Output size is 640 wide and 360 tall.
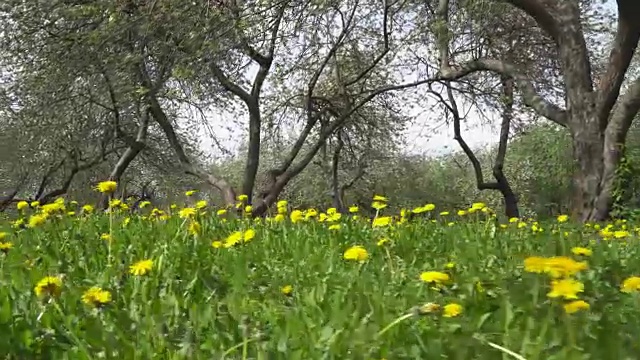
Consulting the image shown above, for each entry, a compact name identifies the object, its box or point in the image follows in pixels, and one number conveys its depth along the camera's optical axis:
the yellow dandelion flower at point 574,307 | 1.40
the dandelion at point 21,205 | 4.76
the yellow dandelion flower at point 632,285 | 1.72
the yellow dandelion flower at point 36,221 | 3.55
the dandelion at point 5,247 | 2.76
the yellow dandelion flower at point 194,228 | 3.34
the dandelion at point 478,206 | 4.56
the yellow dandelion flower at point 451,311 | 1.51
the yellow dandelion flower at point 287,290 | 2.14
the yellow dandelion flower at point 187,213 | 3.57
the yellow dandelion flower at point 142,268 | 2.18
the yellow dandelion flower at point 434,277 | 1.79
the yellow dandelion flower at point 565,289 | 1.30
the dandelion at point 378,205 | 3.84
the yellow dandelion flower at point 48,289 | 1.70
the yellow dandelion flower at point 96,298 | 1.68
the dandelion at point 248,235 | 2.87
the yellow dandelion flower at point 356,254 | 2.21
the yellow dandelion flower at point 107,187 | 3.09
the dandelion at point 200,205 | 4.48
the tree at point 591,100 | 9.27
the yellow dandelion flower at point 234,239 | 2.72
